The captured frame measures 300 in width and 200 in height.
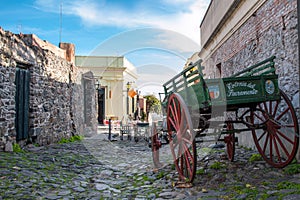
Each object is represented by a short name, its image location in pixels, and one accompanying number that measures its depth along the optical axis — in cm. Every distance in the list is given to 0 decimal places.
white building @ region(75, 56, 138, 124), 1914
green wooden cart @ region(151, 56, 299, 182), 386
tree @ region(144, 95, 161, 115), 2885
